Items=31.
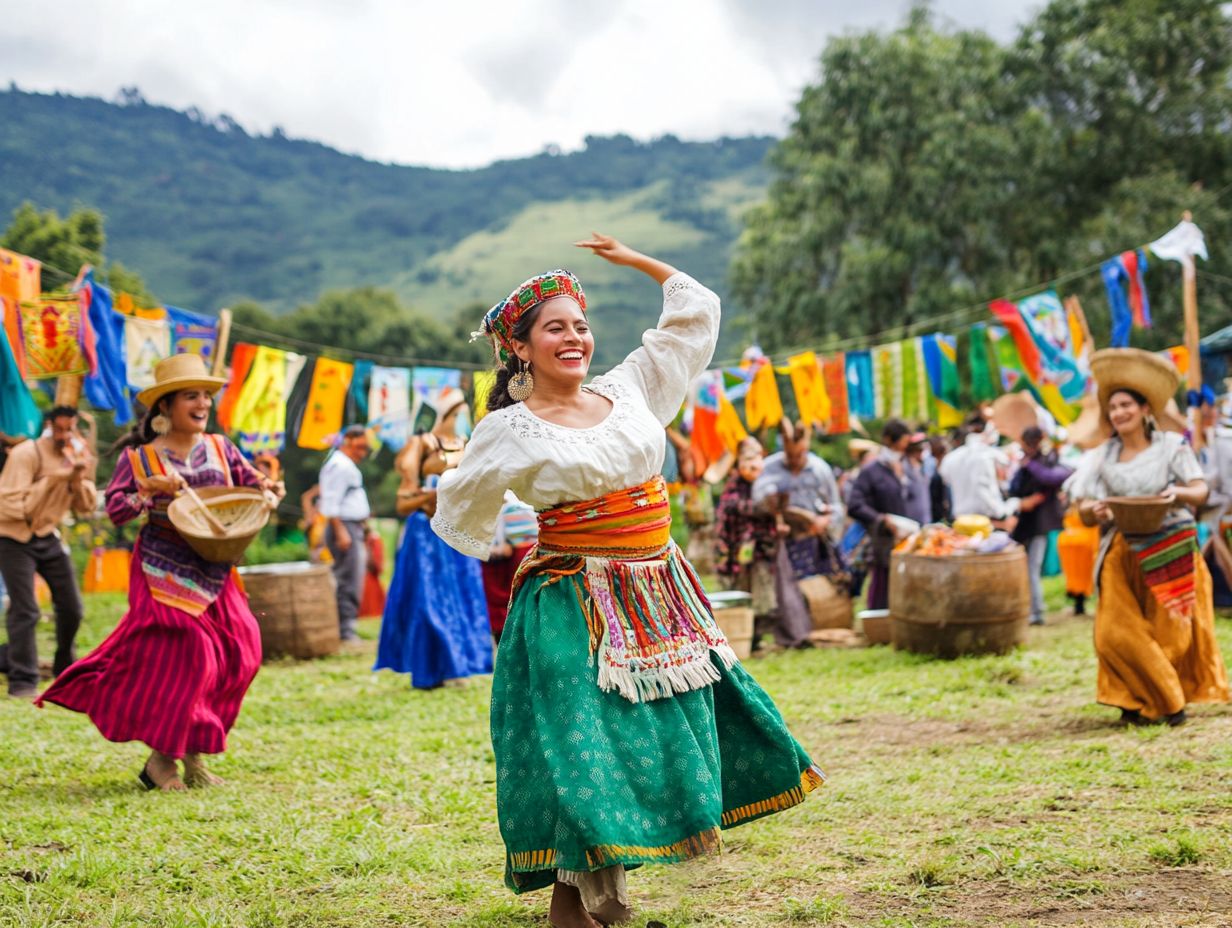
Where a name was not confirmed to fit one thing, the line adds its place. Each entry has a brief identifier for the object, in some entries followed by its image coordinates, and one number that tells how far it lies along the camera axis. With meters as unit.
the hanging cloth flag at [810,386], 13.27
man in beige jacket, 8.44
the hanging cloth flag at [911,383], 13.13
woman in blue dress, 8.58
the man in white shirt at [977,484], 10.64
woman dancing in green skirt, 3.57
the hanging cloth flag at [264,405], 11.36
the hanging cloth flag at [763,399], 13.34
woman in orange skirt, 6.21
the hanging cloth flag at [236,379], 11.35
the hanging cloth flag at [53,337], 8.84
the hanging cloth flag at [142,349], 9.80
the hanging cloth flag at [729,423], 13.69
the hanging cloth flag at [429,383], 12.73
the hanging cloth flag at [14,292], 8.63
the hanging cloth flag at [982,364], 12.76
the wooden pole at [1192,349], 10.63
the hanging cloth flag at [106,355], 9.41
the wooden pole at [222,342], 9.48
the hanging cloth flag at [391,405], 12.55
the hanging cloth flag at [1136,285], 11.87
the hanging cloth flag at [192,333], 10.09
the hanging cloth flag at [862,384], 13.36
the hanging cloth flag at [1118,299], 12.01
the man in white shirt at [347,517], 11.32
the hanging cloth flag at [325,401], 11.97
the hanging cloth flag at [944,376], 13.01
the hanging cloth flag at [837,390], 13.30
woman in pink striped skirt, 5.70
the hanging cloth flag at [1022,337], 12.30
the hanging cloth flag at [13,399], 8.53
